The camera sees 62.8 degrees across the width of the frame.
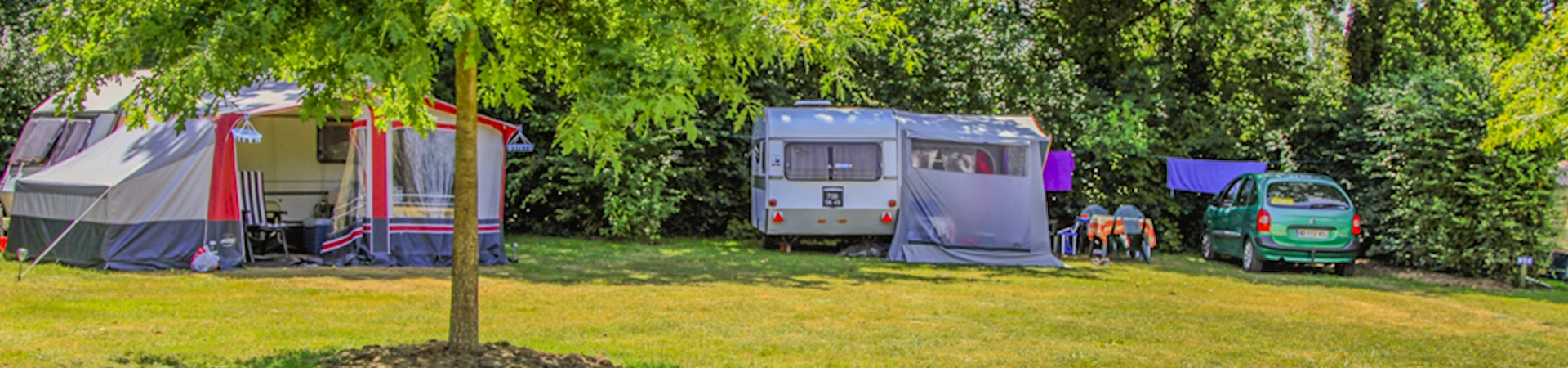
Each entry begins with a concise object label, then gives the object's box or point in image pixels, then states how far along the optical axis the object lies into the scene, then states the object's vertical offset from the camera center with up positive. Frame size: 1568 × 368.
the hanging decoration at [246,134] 12.27 +0.33
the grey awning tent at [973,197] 15.56 -0.28
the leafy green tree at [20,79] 18.33 +1.28
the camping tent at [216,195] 11.97 -0.26
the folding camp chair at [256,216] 13.54 -0.50
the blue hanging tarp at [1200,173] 18.73 +0.03
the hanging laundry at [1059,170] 18.28 +0.06
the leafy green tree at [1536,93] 11.47 +0.77
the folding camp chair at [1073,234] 16.94 -0.79
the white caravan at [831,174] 16.00 -0.02
